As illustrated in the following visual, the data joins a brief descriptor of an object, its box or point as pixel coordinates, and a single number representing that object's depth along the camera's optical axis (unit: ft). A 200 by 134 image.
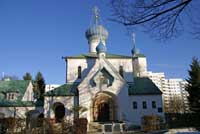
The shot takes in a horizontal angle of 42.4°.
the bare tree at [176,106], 222.89
